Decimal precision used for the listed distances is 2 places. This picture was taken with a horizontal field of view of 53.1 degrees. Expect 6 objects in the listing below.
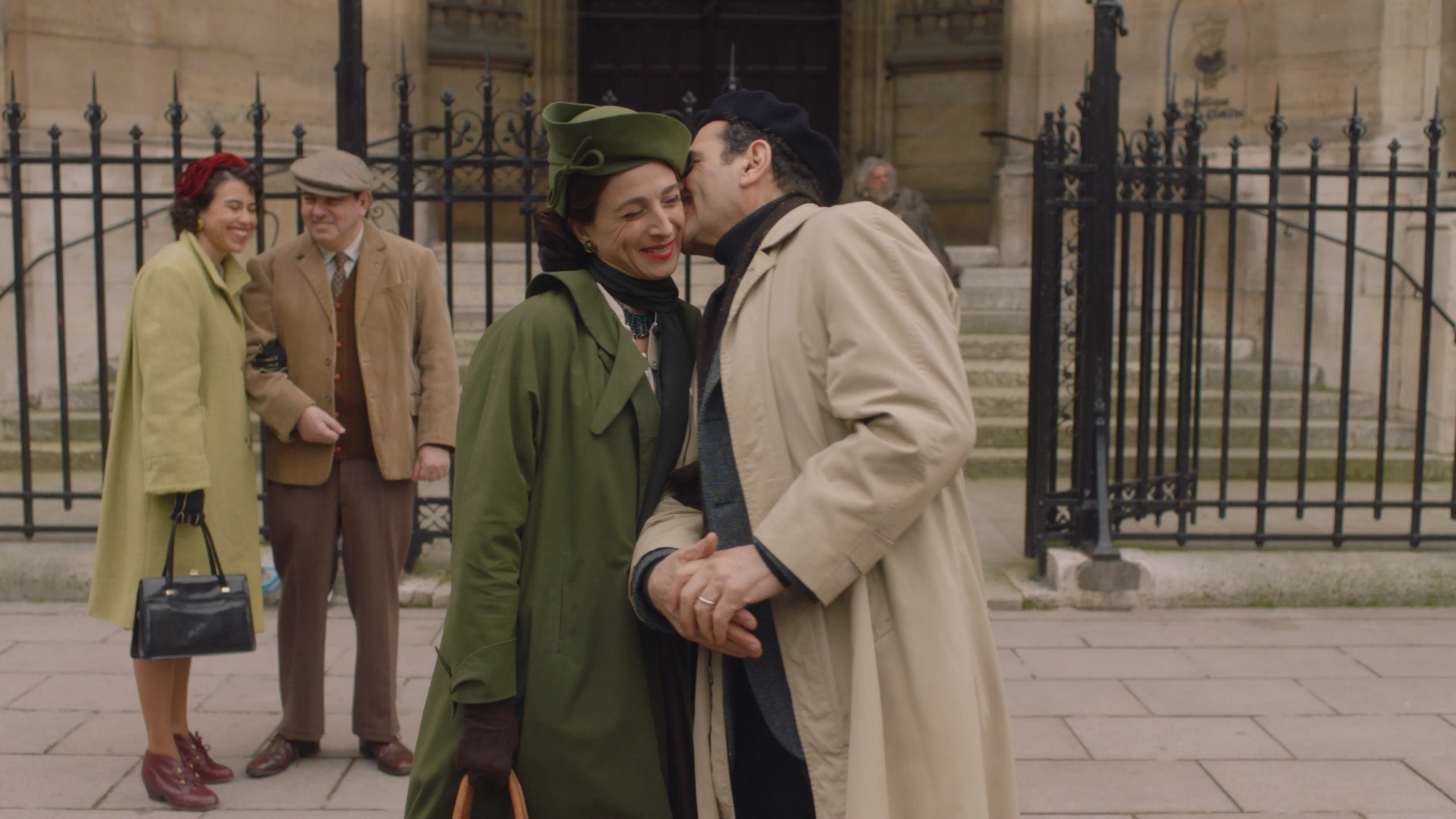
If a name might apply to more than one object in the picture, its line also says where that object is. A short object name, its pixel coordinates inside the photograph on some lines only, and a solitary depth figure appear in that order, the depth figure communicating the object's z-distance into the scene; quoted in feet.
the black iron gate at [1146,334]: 20.20
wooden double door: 40.63
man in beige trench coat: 7.01
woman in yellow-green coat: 12.74
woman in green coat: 7.78
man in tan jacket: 13.67
